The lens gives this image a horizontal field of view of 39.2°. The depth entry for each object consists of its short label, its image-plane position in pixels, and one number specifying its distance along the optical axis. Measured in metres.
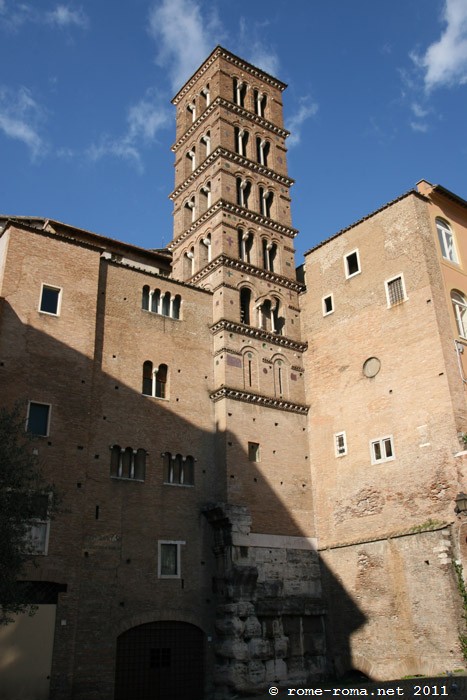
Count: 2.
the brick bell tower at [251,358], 20.67
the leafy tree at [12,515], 13.85
